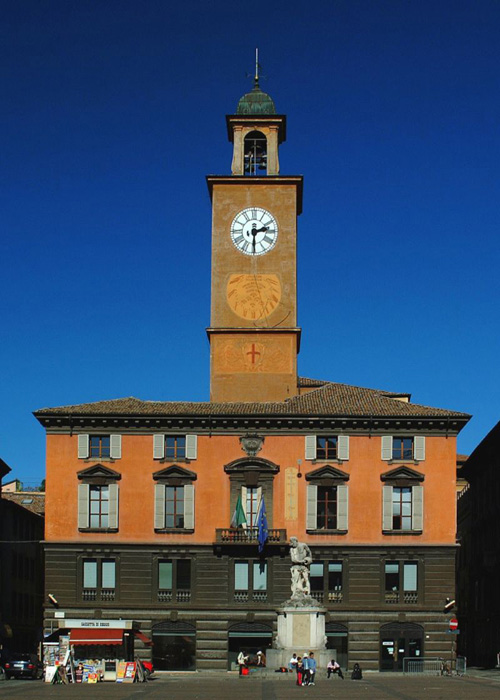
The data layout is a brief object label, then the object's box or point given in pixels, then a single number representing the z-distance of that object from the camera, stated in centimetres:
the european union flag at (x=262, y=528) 7162
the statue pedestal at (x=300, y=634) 6162
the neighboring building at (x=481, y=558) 8188
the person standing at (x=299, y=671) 5525
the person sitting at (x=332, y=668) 6194
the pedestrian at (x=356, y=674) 6606
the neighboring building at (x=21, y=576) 8956
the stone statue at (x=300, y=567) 6359
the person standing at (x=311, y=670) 5542
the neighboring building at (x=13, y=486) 12800
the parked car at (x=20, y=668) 6625
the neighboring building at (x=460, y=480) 11688
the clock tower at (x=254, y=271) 8119
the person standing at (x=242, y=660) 6454
